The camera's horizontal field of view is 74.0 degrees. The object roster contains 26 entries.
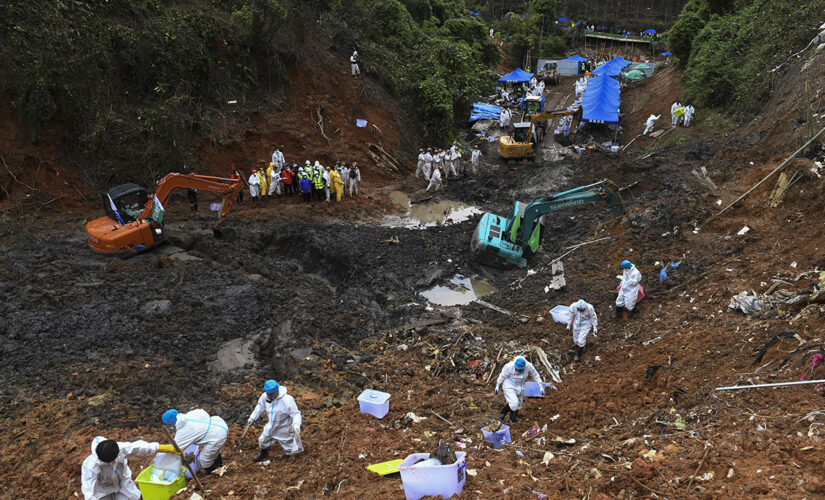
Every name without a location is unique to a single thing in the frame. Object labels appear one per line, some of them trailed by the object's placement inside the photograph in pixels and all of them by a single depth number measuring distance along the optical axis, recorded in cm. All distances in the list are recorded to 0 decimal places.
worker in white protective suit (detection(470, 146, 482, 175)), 2289
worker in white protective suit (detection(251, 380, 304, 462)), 672
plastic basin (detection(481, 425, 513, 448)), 718
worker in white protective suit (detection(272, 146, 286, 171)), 1997
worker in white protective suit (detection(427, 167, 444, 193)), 2098
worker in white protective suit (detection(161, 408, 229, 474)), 636
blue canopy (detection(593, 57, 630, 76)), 3582
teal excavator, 1350
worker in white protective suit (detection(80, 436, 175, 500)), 535
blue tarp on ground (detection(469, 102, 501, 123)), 2930
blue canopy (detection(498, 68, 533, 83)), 3575
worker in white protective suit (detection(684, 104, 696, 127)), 2427
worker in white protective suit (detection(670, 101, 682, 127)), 2516
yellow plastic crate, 607
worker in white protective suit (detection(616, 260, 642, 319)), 1034
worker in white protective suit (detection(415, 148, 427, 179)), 2211
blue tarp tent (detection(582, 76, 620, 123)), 2664
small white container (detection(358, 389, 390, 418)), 805
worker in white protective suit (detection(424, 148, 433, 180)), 2173
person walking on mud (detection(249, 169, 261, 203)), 1858
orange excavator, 1354
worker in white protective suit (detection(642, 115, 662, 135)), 2619
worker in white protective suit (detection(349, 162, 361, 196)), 2003
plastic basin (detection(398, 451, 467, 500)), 549
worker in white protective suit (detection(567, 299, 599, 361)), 959
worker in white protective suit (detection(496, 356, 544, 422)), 777
